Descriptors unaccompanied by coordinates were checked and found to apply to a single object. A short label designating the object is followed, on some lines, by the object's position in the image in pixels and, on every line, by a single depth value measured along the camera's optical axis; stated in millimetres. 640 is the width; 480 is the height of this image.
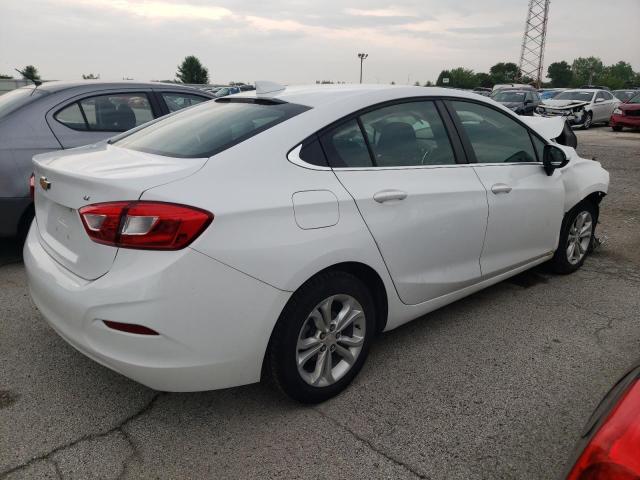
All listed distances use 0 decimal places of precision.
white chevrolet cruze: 2020
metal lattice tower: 83312
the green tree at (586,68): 122881
